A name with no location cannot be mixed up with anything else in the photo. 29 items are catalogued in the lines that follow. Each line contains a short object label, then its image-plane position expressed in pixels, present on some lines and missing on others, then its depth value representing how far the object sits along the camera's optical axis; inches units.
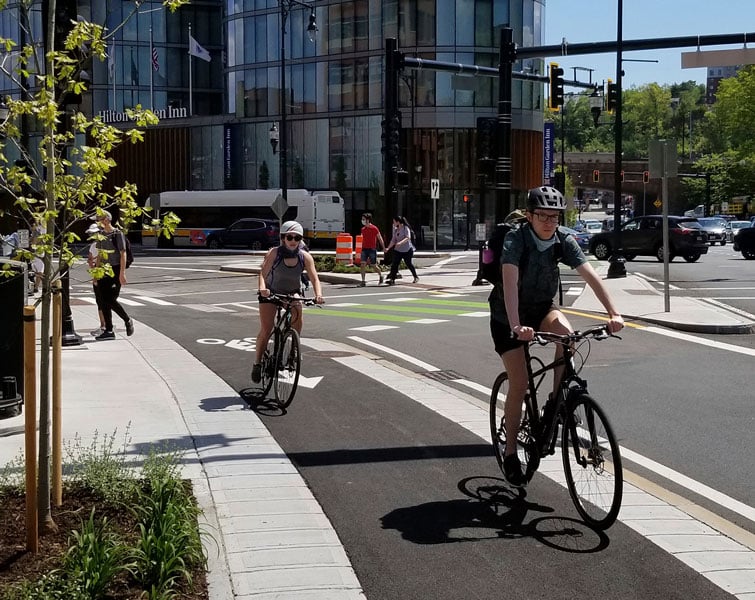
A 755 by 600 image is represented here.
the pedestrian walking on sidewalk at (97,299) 535.5
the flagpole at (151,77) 3027.8
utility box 328.2
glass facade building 2378.2
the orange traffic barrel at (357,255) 1310.3
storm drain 462.6
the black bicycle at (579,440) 222.7
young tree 205.5
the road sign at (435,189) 1715.1
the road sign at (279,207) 1545.3
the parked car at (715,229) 2310.5
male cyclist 239.0
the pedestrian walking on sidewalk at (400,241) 1016.2
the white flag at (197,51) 2610.7
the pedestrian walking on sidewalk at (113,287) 584.4
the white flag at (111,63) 2967.5
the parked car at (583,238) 1943.8
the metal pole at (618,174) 1100.5
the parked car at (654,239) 1464.1
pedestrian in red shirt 1035.3
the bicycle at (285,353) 376.5
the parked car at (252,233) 2118.6
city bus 2169.0
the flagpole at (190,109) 2948.8
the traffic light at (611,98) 1227.7
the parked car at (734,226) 2675.4
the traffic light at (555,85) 1177.4
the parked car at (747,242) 1537.9
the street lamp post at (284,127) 1755.7
